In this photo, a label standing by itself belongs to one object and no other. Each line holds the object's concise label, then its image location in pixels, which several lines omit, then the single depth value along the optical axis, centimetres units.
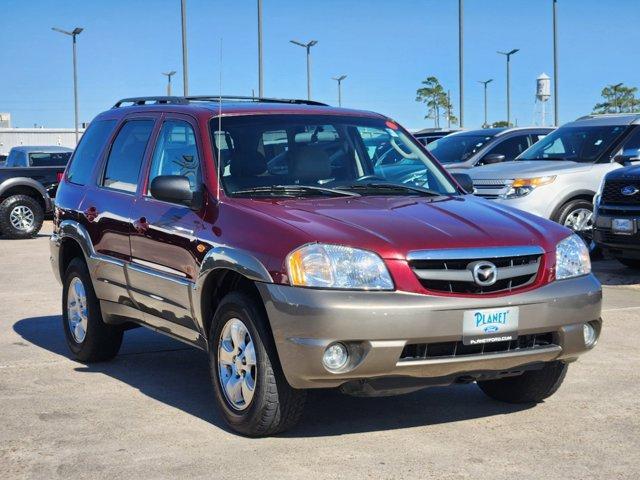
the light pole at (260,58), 3362
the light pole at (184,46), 3052
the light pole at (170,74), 5799
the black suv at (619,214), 1098
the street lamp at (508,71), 5489
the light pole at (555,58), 3859
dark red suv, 489
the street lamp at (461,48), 3531
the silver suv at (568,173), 1288
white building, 8381
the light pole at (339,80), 6869
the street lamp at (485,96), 7419
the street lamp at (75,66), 4819
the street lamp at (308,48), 4806
